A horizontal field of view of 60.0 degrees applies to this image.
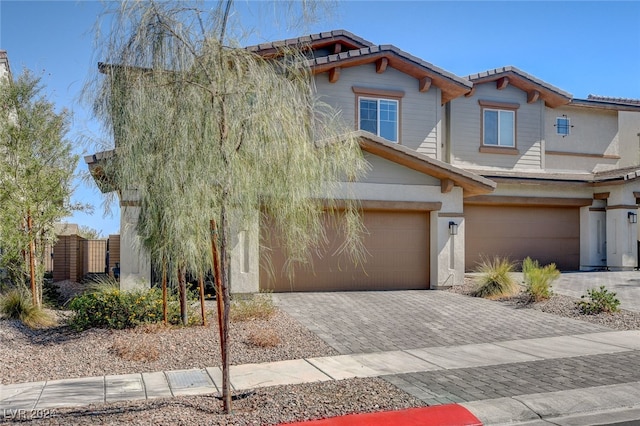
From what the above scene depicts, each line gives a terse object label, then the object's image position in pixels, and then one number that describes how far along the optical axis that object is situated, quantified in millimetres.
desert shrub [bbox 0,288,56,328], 11008
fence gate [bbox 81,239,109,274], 19422
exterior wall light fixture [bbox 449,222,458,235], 16047
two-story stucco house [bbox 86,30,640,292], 15531
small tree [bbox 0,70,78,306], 11844
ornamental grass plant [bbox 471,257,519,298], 14668
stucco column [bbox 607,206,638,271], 19516
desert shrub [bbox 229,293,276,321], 11094
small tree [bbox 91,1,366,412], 6043
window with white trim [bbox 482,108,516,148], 21047
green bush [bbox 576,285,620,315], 12469
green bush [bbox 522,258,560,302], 13750
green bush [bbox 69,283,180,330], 10219
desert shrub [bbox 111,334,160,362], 8547
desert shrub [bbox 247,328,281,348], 9328
